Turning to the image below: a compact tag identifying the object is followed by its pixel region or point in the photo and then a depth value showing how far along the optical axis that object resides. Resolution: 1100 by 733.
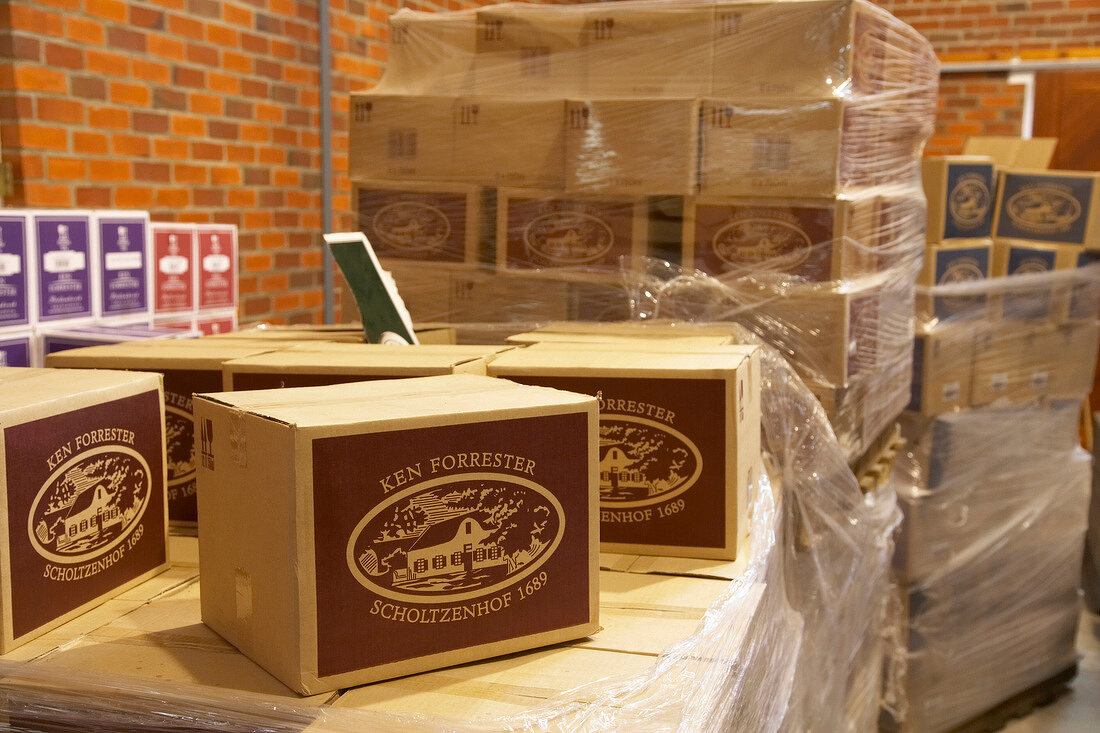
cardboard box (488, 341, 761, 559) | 1.47
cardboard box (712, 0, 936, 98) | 2.03
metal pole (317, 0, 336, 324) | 3.83
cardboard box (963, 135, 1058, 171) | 4.00
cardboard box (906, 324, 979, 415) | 3.21
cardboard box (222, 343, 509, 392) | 1.45
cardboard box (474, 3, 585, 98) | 2.26
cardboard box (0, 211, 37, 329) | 2.05
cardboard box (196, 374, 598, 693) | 1.04
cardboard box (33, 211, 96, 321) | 2.14
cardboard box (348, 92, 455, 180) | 2.25
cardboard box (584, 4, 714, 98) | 2.16
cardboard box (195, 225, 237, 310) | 2.76
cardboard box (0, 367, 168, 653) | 1.13
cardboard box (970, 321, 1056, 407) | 3.36
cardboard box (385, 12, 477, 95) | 2.36
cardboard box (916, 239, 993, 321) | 3.28
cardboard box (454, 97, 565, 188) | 2.17
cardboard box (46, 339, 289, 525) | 1.54
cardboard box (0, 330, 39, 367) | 2.04
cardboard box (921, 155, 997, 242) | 3.39
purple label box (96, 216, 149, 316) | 2.32
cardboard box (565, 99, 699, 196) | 2.09
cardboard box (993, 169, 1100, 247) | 3.57
